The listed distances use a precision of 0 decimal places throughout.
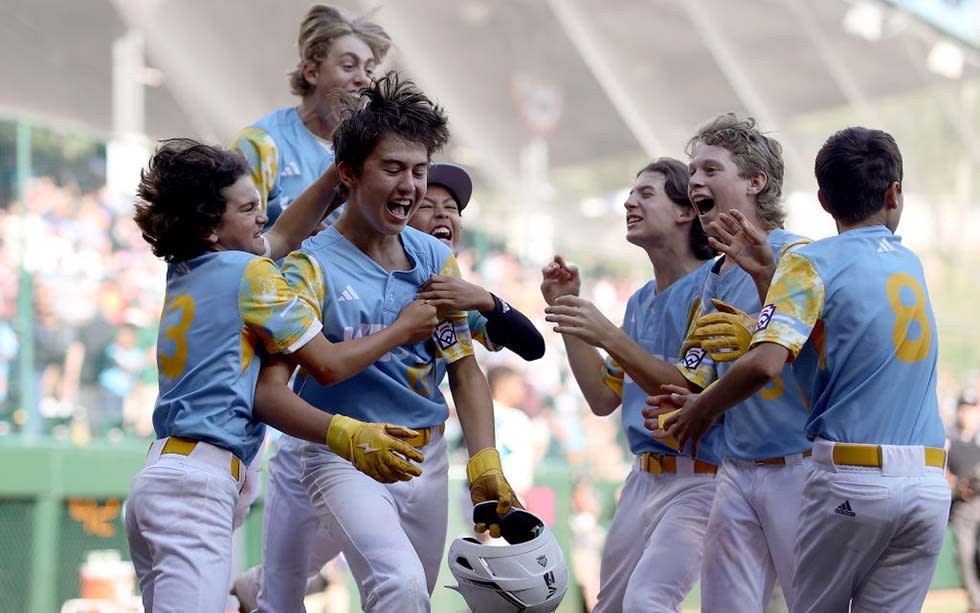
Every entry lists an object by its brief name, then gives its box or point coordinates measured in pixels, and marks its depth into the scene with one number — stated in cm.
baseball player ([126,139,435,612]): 796
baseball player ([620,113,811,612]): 921
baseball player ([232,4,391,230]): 1077
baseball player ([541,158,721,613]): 952
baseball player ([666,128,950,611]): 802
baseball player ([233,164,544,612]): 890
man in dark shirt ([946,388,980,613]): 2473
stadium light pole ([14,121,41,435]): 1708
